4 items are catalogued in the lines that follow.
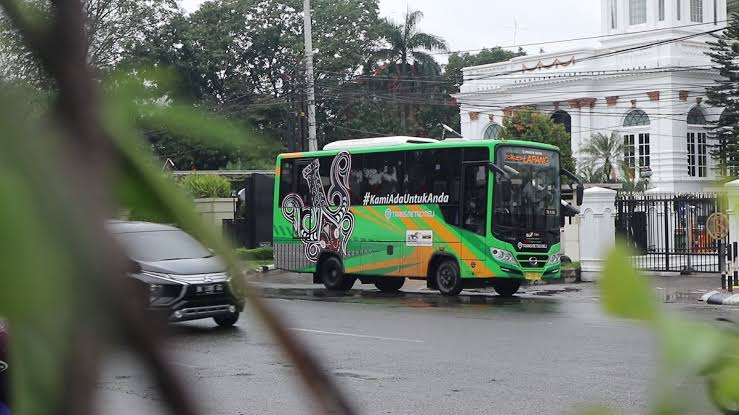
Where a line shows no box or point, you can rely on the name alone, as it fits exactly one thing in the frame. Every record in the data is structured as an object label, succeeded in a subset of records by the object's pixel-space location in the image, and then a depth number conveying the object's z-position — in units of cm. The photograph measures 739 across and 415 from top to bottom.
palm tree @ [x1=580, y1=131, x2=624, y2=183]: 6765
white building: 7109
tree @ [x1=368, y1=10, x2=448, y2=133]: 7179
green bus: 3509
